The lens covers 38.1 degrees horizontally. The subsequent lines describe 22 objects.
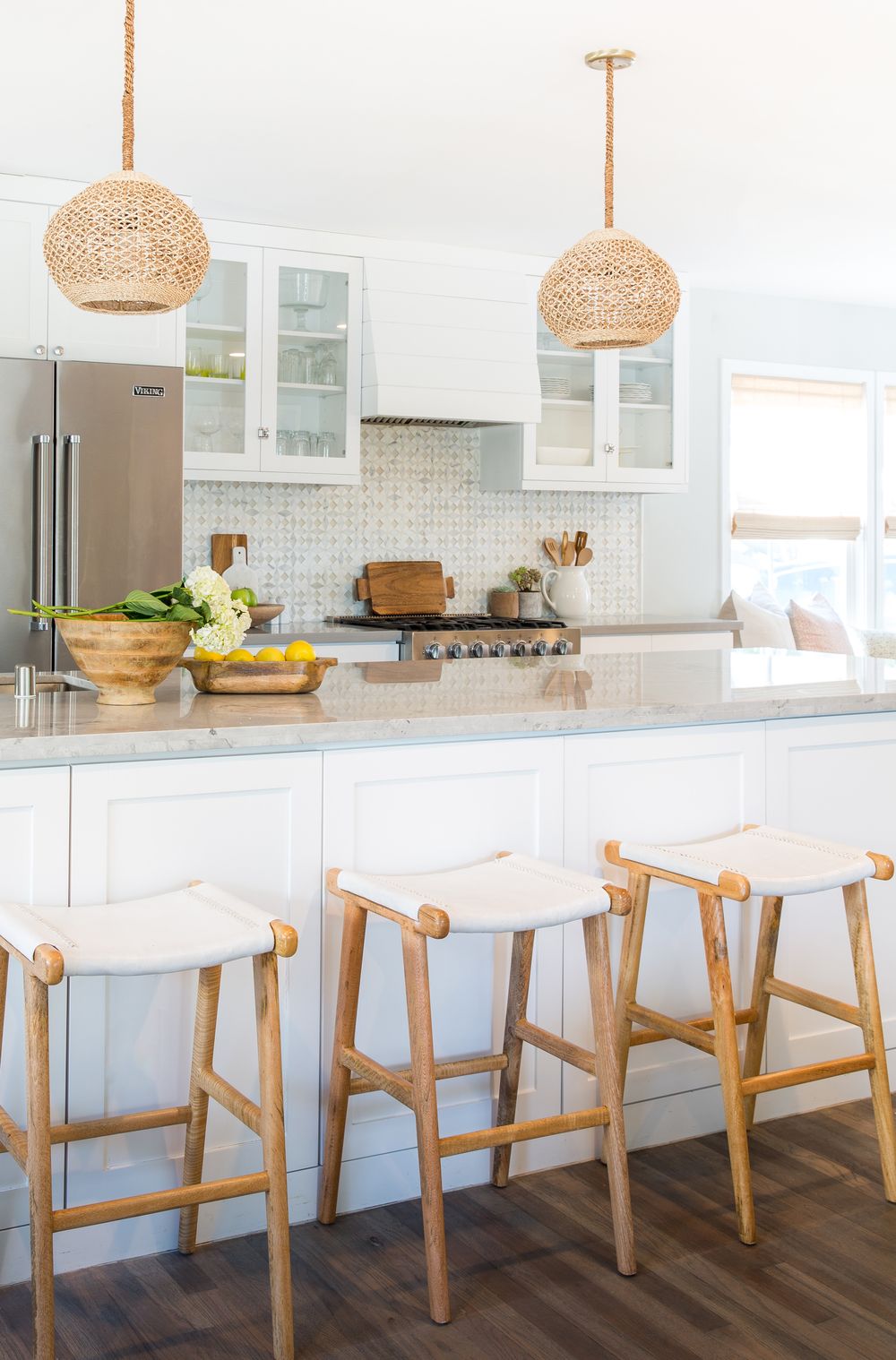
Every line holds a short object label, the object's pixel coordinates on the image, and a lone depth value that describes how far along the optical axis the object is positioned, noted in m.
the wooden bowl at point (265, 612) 4.43
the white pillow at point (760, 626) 5.96
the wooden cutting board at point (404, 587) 5.46
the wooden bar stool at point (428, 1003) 2.02
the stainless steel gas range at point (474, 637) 4.85
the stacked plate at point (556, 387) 5.46
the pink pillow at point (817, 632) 5.99
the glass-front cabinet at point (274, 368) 4.82
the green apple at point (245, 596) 2.70
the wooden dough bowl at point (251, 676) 2.64
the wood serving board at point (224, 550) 5.21
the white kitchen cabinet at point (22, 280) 4.27
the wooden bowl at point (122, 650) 2.35
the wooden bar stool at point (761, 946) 2.31
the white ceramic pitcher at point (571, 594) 5.68
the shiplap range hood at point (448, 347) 5.00
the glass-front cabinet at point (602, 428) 5.46
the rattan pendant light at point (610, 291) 3.01
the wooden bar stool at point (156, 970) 1.76
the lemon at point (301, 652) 2.68
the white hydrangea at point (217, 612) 2.45
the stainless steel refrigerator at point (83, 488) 4.24
